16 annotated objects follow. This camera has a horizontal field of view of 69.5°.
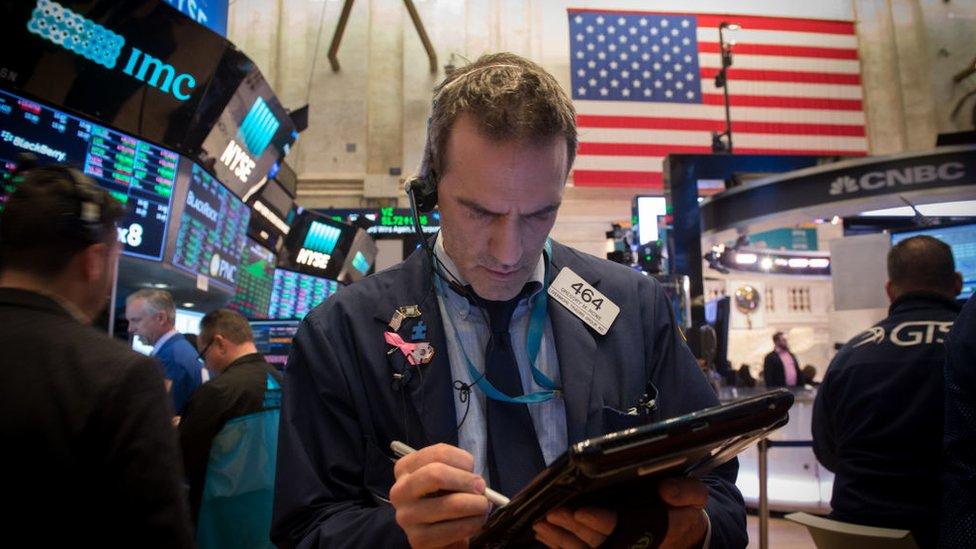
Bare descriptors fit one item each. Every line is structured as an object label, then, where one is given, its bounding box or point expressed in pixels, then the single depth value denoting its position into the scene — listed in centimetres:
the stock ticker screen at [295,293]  845
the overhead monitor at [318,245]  867
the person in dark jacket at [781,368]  1023
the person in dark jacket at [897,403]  296
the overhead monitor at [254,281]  731
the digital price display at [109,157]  346
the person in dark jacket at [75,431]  158
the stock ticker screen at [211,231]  498
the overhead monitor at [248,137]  515
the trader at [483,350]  127
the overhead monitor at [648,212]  779
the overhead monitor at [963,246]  567
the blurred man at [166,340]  462
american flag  1250
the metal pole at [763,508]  389
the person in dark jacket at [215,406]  348
